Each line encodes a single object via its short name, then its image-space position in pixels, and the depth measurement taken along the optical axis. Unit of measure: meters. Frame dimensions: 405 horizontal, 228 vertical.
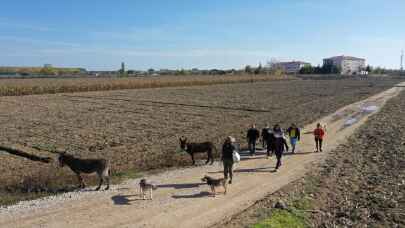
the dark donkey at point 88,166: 13.97
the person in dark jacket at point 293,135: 20.16
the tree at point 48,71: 173.38
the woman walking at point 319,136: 20.52
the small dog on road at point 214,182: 13.07
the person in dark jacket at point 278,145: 16.61
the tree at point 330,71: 199.00
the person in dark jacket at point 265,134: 19.83
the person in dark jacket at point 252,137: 19.64
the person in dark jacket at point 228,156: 14.40
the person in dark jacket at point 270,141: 18.88
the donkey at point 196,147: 17.91
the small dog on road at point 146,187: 12.59
